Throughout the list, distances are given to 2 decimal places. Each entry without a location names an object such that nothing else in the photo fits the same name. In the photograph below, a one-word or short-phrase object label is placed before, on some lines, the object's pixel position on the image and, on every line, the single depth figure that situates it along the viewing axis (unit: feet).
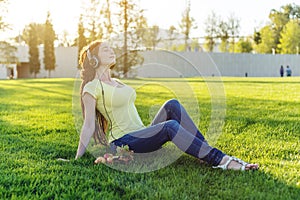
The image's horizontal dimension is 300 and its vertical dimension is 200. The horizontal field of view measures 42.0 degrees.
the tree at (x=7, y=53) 73.10
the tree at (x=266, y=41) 132.46
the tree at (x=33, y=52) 122.62
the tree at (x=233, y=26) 118.93
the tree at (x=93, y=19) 88.80
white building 121.81
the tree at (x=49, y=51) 123.54
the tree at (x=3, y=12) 66.54
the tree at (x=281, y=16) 150.92
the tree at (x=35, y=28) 123.65
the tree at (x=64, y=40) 143.07
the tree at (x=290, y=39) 125.49
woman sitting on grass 9.17
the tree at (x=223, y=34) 119.03
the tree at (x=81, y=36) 106.24
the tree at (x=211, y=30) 117.41
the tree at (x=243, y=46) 135.03
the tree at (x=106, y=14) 65.34
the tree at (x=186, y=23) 100.68
